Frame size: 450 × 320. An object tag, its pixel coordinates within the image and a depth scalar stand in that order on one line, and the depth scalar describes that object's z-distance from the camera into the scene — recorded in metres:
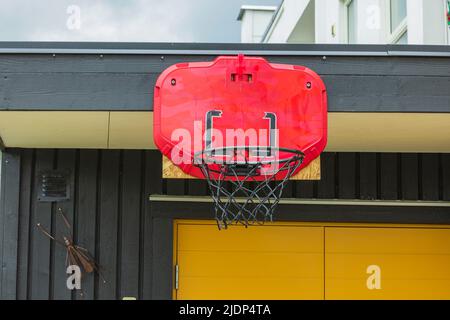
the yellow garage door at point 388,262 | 5.59
